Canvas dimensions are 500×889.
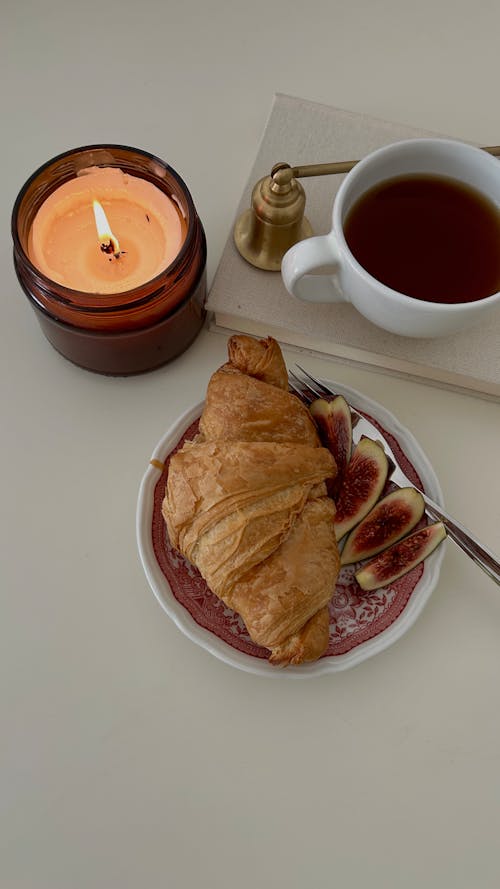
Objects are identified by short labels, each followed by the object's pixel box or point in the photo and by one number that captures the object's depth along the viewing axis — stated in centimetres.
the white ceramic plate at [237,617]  41
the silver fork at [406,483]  43
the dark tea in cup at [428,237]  43
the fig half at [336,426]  44
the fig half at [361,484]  43
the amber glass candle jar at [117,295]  40
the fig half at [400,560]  42
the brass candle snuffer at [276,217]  43
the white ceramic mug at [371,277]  40
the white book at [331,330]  46
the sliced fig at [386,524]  43
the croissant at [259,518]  39
